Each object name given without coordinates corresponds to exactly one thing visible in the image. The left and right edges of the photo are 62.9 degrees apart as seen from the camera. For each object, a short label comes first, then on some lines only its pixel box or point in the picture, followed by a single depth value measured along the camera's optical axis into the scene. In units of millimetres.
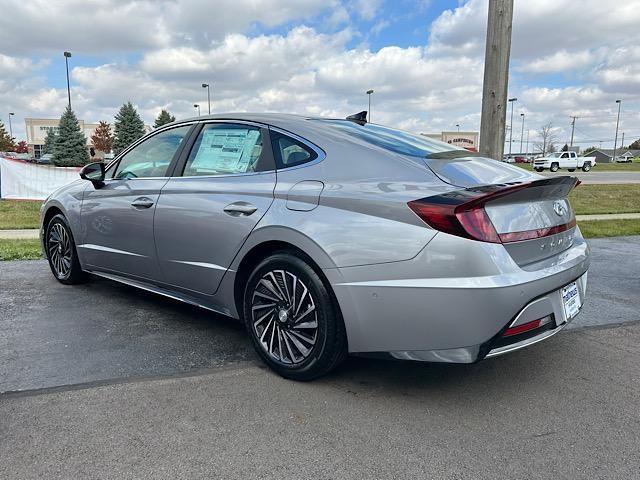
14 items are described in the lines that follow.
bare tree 85750
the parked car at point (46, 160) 54156
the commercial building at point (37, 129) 94688
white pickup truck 48219
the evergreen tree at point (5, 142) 86438
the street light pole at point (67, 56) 47906
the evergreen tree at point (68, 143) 49406
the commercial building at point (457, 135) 82438
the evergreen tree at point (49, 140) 64912
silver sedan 2543
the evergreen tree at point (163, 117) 68138
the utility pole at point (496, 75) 5809
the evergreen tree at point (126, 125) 58250
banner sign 15398
